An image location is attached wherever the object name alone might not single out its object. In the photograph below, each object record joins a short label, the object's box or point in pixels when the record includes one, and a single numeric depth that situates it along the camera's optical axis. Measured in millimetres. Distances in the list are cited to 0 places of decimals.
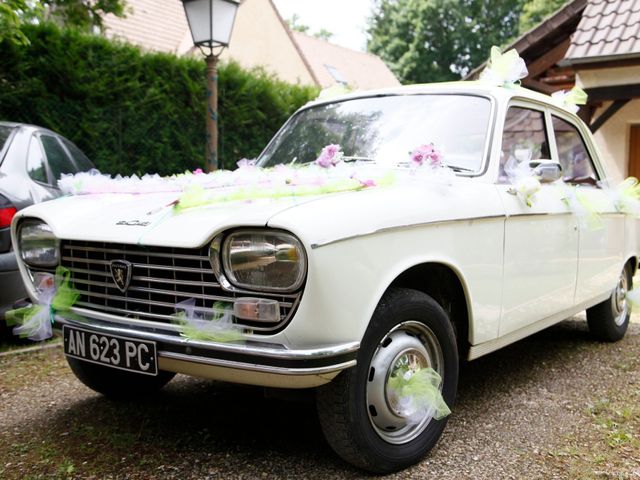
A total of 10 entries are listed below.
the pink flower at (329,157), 3191
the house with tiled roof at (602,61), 8977
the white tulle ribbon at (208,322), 2252
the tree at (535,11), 34844
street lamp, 6113
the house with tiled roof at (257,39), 18828
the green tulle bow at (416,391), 2586
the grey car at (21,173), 4086
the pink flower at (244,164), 3719
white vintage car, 2193
